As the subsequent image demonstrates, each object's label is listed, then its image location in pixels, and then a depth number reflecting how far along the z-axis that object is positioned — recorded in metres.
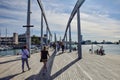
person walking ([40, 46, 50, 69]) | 5.02
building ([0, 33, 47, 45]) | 54.75
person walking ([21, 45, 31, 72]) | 5.23
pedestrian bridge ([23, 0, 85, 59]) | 9.11
